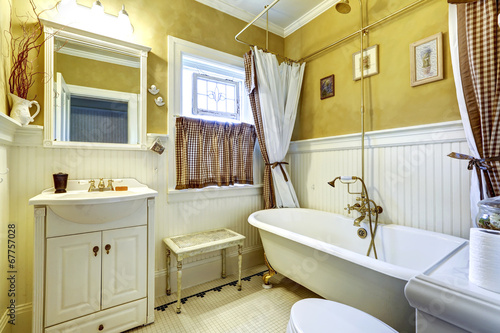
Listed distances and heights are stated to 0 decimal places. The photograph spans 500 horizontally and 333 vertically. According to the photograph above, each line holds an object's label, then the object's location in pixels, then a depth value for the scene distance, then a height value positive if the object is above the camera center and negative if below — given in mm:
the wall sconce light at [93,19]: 1594 +1121
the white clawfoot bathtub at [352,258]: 1117 -591
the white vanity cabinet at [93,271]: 1259 -618
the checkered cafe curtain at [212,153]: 2043 +155
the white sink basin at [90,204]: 1220 -202
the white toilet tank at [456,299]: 636 -401
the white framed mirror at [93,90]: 1596 +605
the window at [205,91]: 2031 +782
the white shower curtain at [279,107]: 2318 +650
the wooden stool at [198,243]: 1718 -614
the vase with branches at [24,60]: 1434 +726
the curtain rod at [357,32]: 1692 +1222
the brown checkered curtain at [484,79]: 1257 +515
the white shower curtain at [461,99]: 1321 +423
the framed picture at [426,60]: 1576 +783
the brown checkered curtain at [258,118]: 2297 +525
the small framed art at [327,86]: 2260 +836
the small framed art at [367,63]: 1927 +932
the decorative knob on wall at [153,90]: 1926 +680
